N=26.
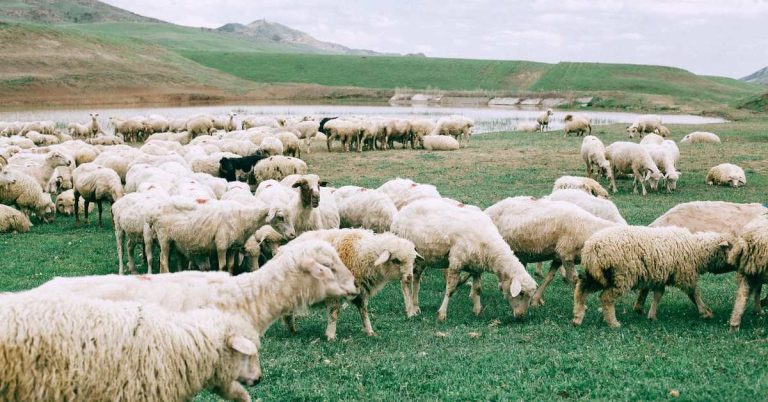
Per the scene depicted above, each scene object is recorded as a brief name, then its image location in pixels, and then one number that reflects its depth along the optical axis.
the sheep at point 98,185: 15.88
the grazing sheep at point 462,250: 9.34
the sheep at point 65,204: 18.44
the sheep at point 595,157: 20.95
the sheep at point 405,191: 13.23
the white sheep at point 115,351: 4.62
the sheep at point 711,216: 10.94
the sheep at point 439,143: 31.36
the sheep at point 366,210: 12.48
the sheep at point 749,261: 8.16
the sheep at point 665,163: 19.95
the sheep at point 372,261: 8.86
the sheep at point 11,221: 15.62
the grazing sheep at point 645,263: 8.54
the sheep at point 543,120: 42.98
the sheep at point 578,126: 36.28
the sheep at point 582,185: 15.59
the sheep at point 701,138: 30.62
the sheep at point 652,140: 24.69
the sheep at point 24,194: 16.64
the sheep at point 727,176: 19.84
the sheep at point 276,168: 20.59
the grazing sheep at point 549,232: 10.26
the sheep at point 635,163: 19.89
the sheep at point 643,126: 33.97
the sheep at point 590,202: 12.20
